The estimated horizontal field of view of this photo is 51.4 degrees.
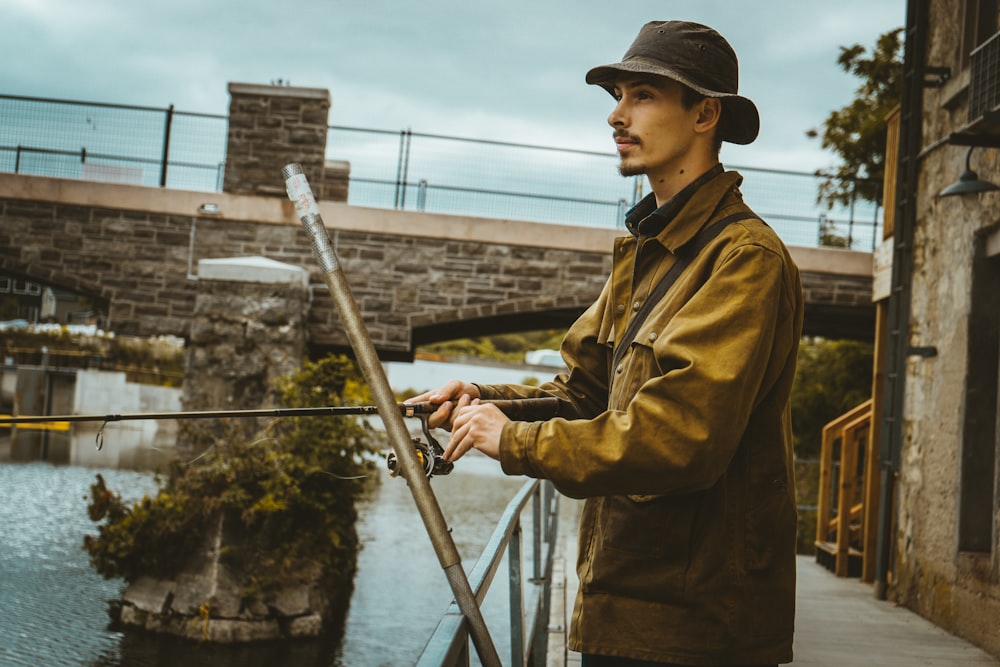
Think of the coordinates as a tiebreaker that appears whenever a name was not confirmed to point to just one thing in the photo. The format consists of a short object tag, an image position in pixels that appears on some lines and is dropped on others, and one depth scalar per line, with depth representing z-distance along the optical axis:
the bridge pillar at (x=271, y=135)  11.62
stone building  5.85
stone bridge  11.62
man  1.59
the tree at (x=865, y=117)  15.79
